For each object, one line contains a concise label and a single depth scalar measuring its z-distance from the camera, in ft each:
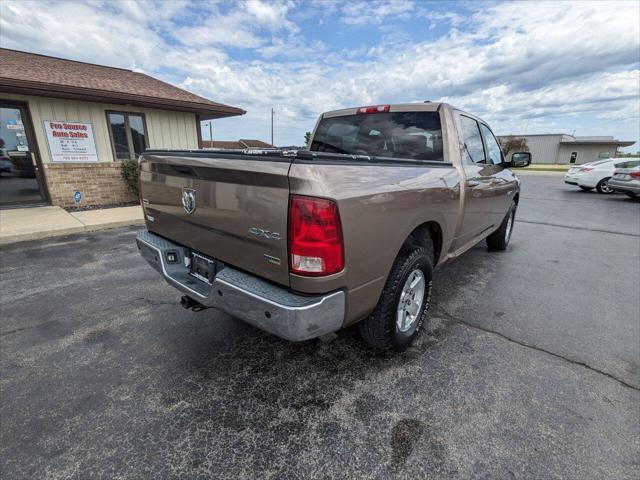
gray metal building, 153.28
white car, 44.37
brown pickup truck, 5.63
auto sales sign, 26.44
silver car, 37.37
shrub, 29.66
